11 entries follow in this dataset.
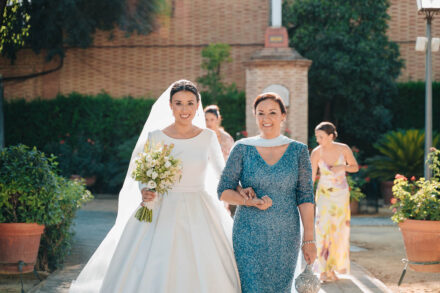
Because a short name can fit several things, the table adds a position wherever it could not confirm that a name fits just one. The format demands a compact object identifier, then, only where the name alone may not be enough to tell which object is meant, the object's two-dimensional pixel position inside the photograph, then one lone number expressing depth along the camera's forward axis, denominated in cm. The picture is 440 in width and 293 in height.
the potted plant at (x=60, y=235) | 744
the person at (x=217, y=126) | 841
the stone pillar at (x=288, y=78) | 1445
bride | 425
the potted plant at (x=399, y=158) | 1527
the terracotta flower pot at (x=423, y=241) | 673
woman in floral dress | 725
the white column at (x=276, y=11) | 1498
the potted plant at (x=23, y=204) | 662
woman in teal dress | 389
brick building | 1970
